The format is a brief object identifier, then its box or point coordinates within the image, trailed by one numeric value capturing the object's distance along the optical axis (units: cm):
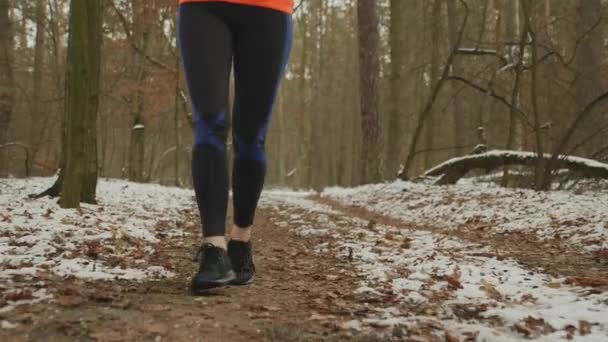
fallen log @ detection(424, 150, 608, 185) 803
